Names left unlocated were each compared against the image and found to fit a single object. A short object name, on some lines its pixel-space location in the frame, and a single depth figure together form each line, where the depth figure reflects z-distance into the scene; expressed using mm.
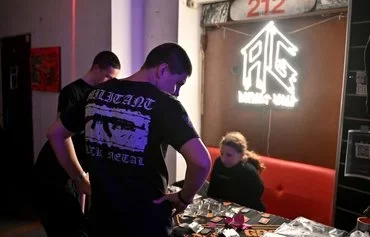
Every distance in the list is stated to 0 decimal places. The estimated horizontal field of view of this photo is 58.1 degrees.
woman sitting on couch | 2336
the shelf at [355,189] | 2262
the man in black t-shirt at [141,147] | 1186
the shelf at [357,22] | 2170
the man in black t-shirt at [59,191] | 2084
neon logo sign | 2928
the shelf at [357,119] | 2214
